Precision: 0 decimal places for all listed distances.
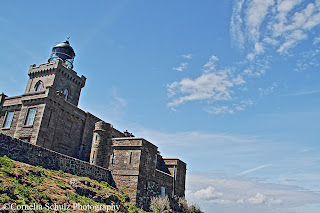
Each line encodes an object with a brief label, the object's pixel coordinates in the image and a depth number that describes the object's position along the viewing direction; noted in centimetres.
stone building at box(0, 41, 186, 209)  2191
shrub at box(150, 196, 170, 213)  2151
